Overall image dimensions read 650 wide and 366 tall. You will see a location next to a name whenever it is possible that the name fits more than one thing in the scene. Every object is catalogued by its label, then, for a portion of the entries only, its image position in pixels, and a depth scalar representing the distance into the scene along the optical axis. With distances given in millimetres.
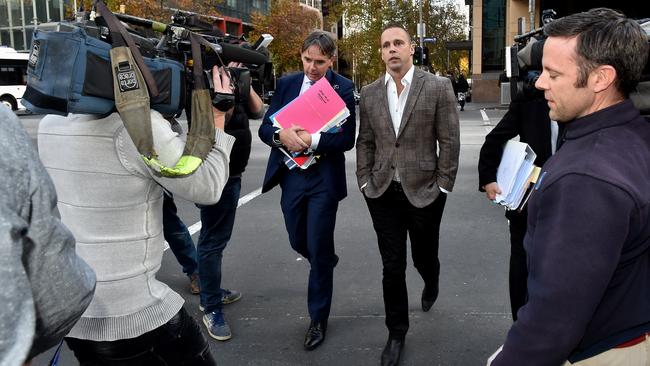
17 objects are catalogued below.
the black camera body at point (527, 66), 2752
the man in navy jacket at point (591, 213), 1503
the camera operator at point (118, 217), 2150
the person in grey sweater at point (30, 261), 1015
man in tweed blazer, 3934
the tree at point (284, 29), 52656
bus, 31672
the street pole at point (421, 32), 32594
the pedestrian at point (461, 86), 32125
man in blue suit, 4082
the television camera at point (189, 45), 2305
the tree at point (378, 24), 48906
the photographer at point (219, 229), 4246
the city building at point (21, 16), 51250
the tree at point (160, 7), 35019
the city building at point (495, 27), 32125
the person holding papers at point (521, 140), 3385
